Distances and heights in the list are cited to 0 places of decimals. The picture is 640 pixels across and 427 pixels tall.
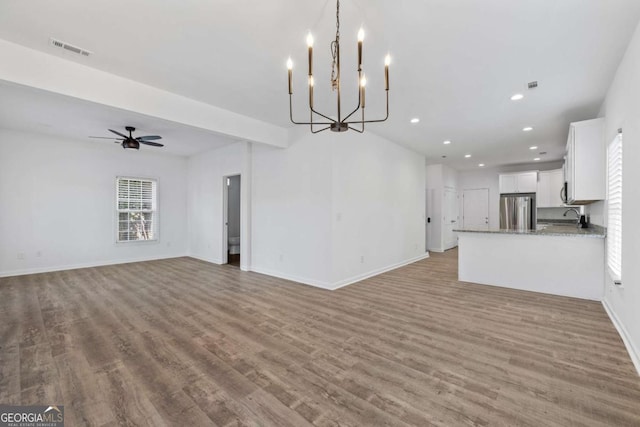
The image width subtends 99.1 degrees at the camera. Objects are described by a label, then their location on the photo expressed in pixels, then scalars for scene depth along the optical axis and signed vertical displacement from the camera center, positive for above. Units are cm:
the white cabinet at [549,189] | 723 +64
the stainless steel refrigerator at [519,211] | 771 +4
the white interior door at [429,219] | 873 -22
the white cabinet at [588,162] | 362 +69
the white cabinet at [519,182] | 762 +87
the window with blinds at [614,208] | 286 +5
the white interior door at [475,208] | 955 +15
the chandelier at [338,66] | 175 +99
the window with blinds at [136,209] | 685 +8
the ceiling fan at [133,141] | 509 +135
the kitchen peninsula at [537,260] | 394 -76
